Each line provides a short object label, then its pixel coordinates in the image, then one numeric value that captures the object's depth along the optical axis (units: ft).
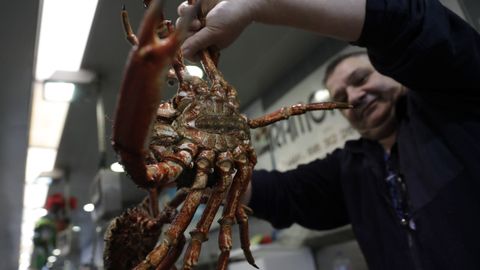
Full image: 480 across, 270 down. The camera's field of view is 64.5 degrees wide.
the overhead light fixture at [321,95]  5.85
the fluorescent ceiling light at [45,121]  6.09
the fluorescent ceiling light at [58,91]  5.32
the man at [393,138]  2.25
